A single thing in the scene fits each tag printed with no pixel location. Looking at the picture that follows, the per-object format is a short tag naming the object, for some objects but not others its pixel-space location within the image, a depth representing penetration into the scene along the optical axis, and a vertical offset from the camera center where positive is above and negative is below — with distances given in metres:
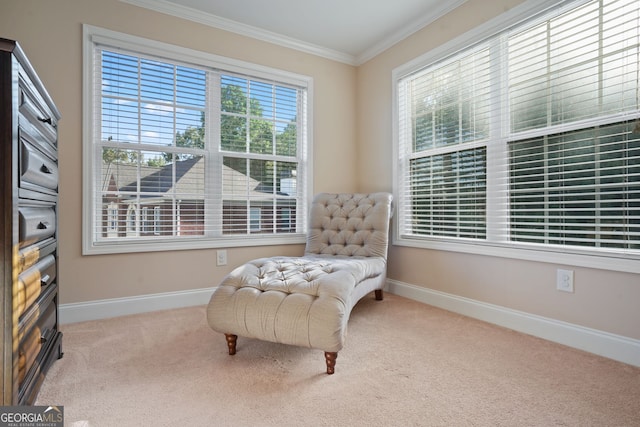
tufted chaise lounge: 1.66 -0.46
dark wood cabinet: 1.13 -0.05
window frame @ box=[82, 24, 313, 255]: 2.53 +0.68
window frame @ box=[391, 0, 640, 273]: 1.96 +0.15
